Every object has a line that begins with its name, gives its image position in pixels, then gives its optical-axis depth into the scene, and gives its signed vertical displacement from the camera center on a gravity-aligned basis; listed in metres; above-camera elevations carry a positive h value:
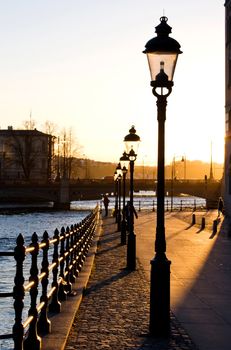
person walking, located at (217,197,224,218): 55.62 -0.85
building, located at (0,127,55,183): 120.47 +7.14
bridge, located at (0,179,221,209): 91.94 +0.68
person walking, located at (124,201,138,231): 33.03 -0.71
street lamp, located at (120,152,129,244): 28.82 -1.08
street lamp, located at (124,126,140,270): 19.62 +0.02
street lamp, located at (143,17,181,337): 10.23 +0.35
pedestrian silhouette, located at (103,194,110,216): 63.45 -0.77
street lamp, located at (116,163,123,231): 38.82 +1.10
